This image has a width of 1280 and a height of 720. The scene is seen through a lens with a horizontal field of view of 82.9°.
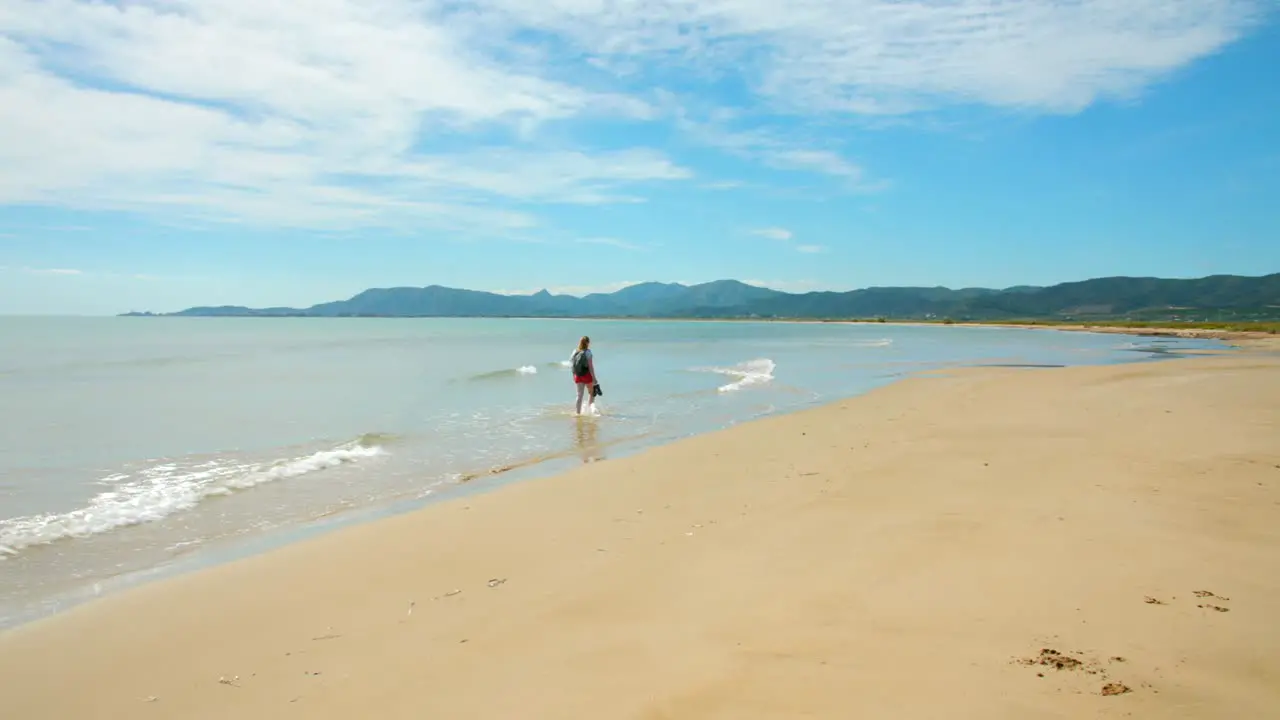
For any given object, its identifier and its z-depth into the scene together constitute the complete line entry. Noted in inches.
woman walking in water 709.3
